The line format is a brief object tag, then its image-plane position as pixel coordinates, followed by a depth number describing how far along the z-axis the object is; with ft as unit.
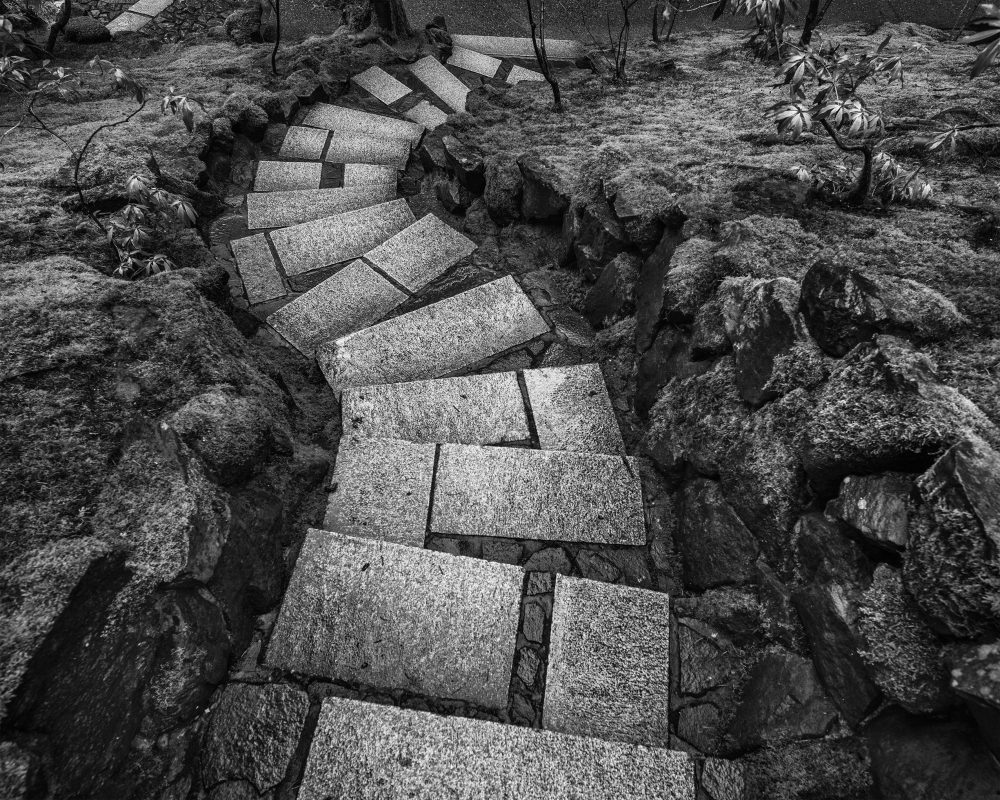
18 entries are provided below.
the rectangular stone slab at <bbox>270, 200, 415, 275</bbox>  9.53
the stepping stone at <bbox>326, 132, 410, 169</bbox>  12.78
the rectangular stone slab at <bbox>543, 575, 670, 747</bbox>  4.51
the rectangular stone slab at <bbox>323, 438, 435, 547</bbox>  5.62
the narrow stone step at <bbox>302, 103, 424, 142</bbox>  13.52
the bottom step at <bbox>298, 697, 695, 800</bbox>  3.93
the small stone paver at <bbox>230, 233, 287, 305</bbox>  9.02
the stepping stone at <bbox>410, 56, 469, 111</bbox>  15.51
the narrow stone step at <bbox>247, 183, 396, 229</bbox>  10.49
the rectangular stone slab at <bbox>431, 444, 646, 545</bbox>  5.67
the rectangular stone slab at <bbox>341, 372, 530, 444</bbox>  6.63
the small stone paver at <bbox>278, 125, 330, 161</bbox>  12.66
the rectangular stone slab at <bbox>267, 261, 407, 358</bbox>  8.20
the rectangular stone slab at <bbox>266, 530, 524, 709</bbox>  4.62
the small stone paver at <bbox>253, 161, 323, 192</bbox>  11.66
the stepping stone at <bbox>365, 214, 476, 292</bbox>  9.18
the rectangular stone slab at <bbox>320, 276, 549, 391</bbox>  7.44
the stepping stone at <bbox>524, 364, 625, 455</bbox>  6.63
